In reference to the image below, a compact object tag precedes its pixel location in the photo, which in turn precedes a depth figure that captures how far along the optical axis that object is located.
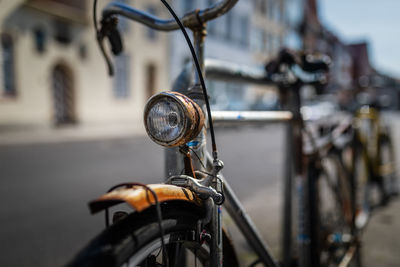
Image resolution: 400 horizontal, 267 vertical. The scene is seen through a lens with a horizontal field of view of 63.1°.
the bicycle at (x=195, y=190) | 0.77
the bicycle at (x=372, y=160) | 3.04
